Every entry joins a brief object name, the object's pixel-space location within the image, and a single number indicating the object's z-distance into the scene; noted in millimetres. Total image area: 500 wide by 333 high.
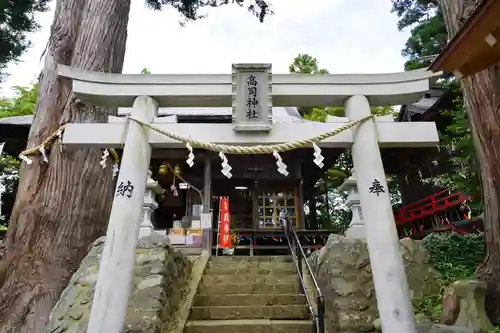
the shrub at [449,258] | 4363
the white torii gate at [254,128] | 3154
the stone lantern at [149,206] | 5621
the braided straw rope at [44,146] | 4109
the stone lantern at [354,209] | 5648
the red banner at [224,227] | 8062
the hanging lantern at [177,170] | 10002
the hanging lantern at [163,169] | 9969
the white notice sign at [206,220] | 7941
